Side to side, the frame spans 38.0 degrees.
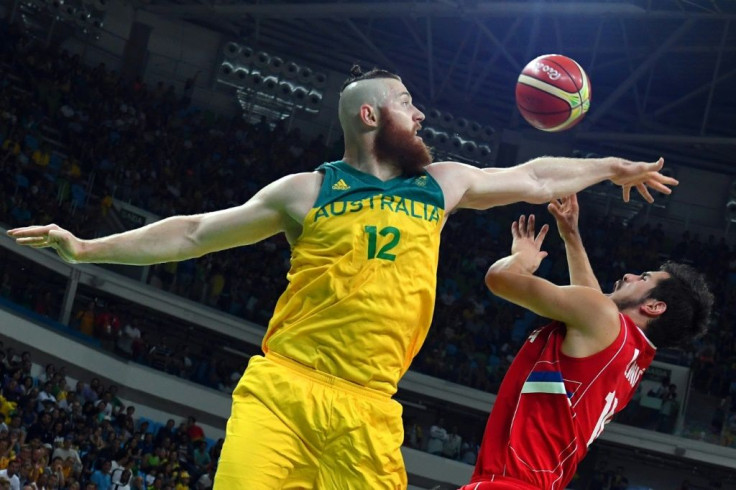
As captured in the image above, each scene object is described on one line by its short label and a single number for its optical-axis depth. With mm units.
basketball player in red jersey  4574
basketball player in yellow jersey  4125
